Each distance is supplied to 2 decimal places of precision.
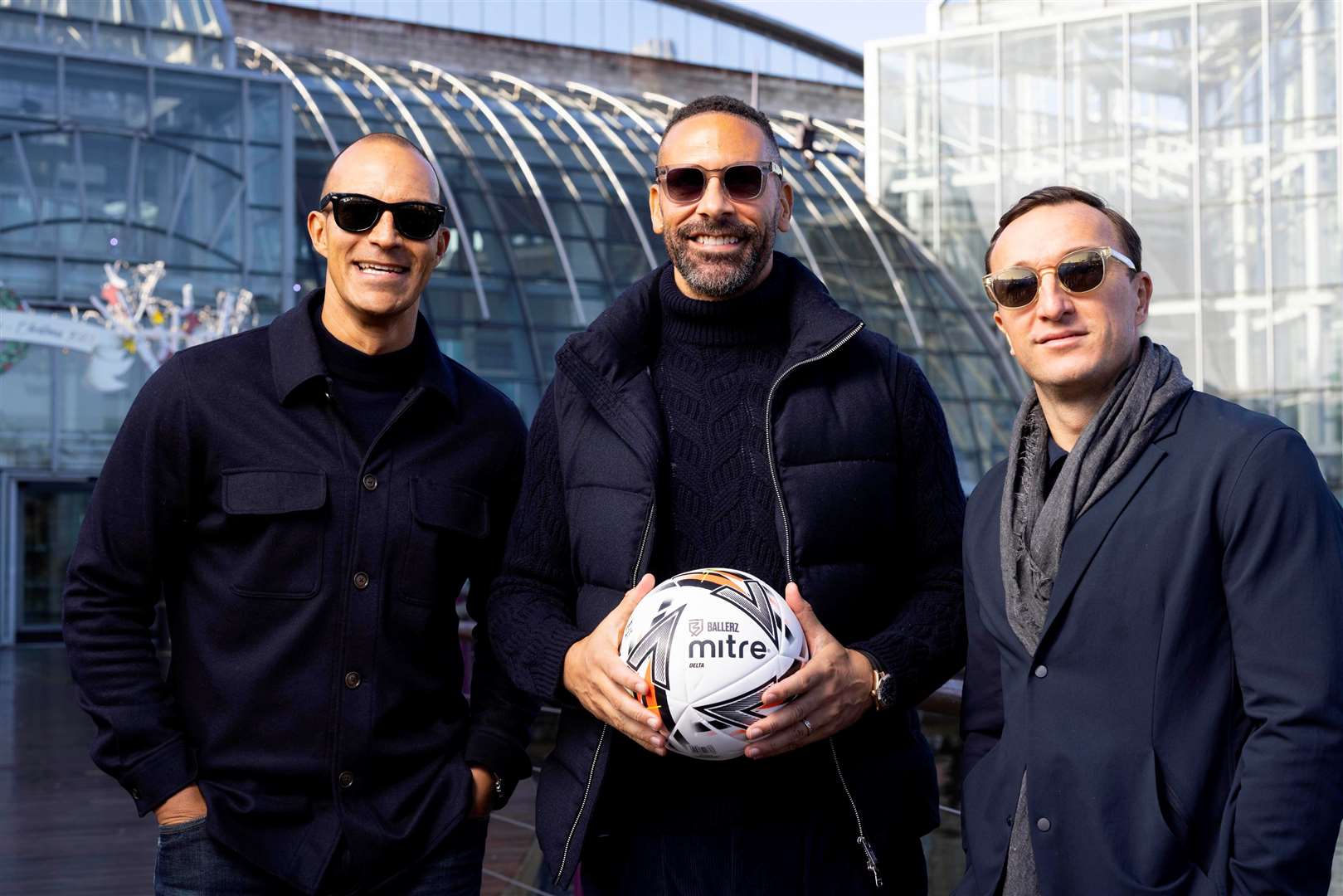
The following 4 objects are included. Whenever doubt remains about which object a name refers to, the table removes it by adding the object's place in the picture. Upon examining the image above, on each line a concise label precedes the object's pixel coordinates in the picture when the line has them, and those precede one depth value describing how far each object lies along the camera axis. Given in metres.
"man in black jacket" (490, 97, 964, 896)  3.19
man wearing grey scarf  2.46
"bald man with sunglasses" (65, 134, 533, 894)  3.35
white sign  17.08
